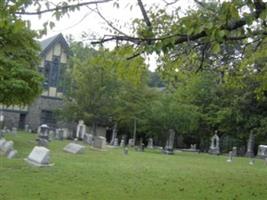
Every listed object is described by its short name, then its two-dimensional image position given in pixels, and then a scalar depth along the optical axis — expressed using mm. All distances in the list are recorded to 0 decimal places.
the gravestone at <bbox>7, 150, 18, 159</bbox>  18798
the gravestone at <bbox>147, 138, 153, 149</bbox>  41906
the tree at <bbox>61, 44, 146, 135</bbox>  42094
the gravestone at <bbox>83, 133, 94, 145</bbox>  36559
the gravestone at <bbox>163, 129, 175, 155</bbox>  31480
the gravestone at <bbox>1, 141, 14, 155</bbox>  19625
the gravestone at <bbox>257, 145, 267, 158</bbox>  34472
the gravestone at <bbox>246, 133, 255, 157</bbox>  37409
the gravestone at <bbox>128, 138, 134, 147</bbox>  41403
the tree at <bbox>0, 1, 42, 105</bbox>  24788
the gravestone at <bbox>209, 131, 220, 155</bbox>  38344
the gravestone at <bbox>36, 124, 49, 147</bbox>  27141
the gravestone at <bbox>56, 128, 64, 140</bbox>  39891
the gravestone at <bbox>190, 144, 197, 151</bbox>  43669
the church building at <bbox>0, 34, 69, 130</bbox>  51750
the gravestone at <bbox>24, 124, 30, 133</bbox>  50094
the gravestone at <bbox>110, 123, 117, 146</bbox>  43875
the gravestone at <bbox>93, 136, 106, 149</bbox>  29730
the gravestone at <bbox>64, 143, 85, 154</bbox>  23648
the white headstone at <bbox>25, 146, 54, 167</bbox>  16016
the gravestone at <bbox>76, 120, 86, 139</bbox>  45616
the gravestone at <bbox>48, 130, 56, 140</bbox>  38519
